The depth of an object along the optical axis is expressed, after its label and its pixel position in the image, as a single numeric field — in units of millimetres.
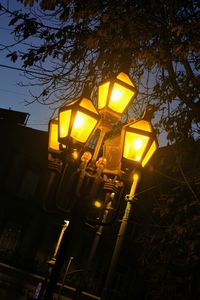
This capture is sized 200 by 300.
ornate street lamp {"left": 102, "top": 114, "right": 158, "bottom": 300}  5074
